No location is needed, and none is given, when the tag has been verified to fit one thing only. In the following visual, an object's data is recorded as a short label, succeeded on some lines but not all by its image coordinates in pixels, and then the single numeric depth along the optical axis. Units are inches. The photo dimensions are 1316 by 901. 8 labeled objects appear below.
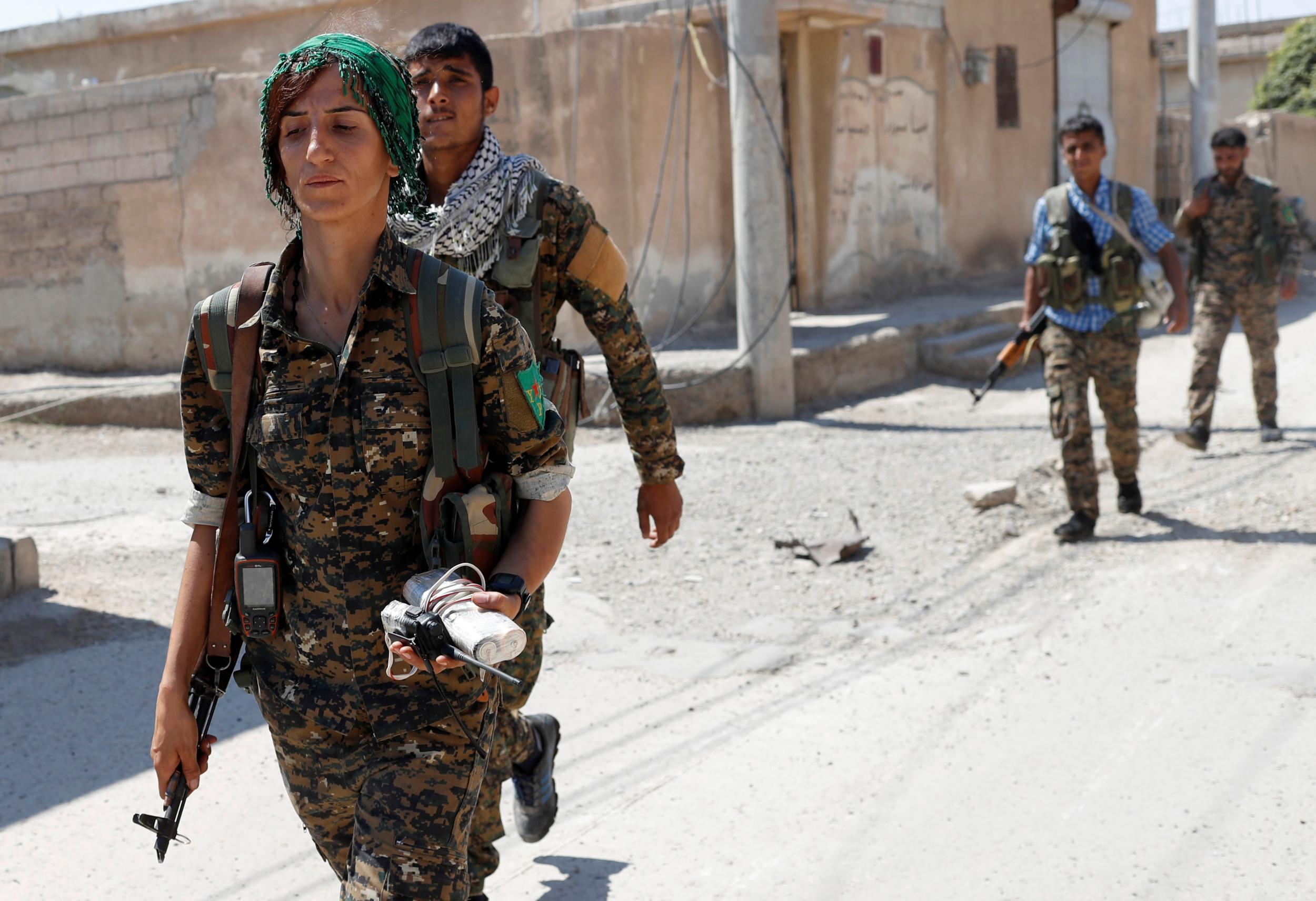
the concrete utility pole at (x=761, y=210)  357.4
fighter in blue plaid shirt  231.3
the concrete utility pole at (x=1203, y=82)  680.4
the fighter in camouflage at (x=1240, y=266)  311.9
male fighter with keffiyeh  118.8
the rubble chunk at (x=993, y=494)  258.8
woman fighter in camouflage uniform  76.1
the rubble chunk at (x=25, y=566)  207.6
